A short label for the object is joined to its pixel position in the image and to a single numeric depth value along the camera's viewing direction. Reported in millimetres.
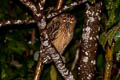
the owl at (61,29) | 7154
